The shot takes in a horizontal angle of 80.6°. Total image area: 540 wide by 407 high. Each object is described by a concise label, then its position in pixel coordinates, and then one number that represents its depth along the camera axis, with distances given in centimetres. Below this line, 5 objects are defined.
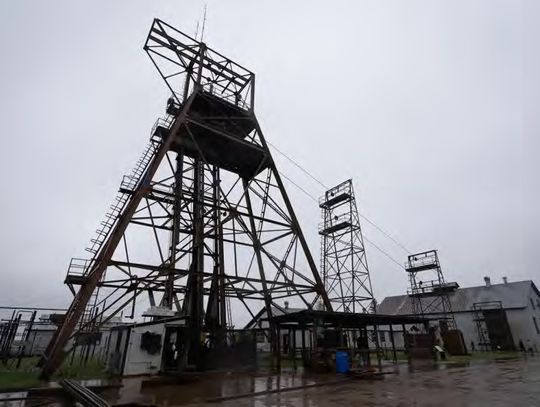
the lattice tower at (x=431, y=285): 3417
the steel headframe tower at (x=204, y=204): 1375
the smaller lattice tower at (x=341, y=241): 2894
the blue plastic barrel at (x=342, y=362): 1435
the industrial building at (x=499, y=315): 3306
